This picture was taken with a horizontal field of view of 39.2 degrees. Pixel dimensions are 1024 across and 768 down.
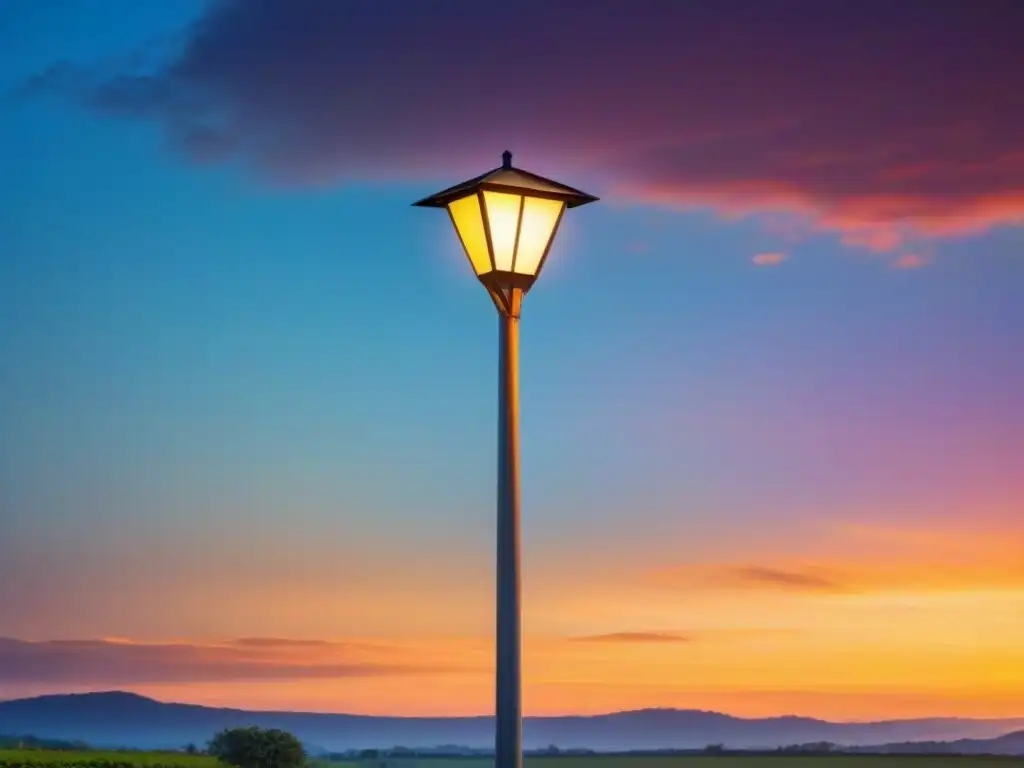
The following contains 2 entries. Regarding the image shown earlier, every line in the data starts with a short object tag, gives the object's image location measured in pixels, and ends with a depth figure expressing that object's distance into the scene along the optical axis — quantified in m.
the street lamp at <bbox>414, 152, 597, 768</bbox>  8.55
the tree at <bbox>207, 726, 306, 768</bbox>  23.12
